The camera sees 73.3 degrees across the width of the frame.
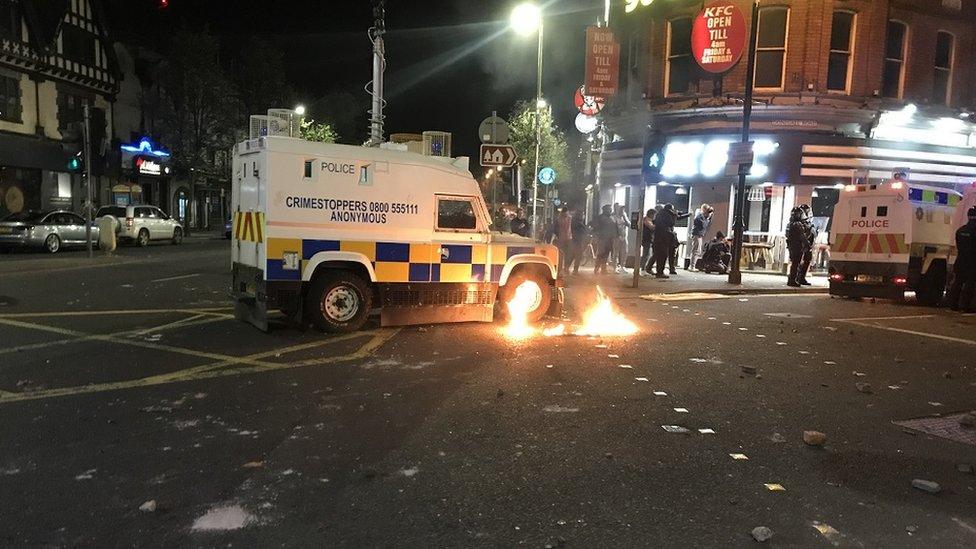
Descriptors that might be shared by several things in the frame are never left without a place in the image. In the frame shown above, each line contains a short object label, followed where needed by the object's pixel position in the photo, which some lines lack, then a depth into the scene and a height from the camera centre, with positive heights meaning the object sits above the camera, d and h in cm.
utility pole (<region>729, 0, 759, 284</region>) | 1588 +107
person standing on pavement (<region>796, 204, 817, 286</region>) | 1642 -17
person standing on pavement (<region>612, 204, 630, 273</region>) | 1909 -24
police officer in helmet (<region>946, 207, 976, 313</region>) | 1210 -43
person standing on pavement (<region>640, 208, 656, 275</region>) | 1838 +0
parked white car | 2494 -36
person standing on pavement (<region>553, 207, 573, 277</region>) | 1742 -14
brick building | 1939 +413
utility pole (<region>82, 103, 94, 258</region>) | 1827 +191
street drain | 508 -148
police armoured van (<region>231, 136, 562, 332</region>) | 823 -22
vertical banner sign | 1919 +501
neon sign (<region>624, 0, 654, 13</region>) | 2098 +743
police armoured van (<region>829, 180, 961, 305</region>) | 1305 +1
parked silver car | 2050 -63
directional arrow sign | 1386 +153
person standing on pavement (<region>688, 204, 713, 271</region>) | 2008 +21
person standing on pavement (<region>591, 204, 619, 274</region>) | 1776 -4
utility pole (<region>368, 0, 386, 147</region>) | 1460 +358
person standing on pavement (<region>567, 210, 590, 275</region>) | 1786 -18
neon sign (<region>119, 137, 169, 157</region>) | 3578 +366
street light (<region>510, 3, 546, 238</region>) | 2044 +661
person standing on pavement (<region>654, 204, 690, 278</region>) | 1706 -2
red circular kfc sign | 1850 +570
